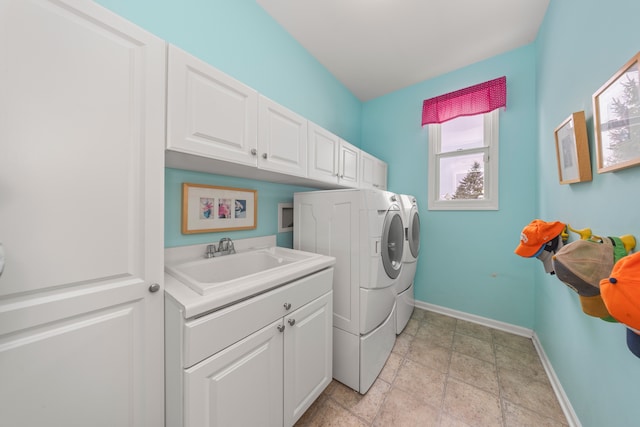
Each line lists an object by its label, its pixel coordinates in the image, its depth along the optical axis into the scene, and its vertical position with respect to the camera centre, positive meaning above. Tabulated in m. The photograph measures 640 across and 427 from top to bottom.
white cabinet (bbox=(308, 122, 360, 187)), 1.71 +0.51
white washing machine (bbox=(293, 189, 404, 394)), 1.52 -0.39
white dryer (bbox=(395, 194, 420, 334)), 2.11 -0.48
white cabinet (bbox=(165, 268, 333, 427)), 0.78 -0.63
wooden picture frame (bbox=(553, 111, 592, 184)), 1.11 +0.36
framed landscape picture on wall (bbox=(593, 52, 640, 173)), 0.74 +0.37
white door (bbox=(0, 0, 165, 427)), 0.58 +0.00
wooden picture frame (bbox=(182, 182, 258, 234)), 1.37 +0.05
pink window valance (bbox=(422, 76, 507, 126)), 2.24 +1.26
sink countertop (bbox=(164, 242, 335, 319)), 0.78 -0.31
